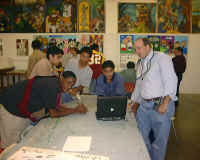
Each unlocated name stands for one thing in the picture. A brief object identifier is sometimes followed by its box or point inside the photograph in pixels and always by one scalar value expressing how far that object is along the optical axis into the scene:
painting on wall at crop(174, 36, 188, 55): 6.88
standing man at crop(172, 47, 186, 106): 5.79
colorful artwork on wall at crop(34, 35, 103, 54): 6.77
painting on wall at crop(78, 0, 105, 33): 6.61
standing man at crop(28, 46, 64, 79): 2.96
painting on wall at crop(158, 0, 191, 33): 6.68
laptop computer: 2.20
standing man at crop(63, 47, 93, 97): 3.45
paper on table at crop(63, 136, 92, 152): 1.61
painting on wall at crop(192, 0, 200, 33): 6.73
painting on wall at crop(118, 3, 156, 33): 6.67
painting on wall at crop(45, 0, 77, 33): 6.62
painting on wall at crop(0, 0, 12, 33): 6.65
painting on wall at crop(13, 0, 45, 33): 6.62
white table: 1.57
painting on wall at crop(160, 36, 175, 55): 6.87
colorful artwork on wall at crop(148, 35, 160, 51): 6.86
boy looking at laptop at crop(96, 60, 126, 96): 2.97
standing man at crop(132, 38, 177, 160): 2.21
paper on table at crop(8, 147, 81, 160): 1.46
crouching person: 2.04
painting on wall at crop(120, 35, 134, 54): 6.81
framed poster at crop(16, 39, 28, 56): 6.87
